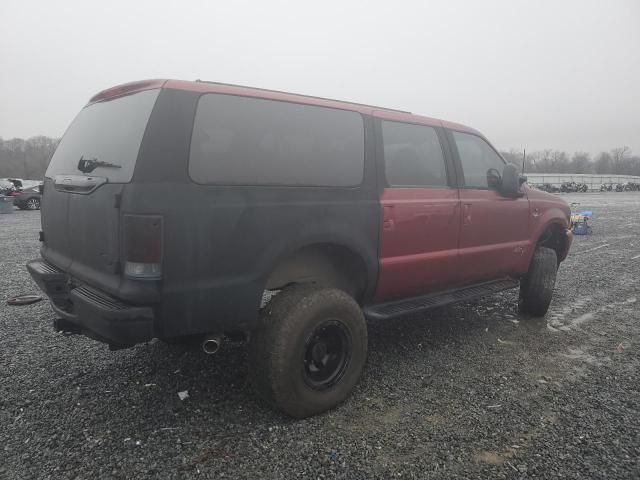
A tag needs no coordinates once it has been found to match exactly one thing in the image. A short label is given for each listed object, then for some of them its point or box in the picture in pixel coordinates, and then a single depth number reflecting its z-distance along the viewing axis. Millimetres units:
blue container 12547
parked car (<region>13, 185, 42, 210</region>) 20781
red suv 2230
